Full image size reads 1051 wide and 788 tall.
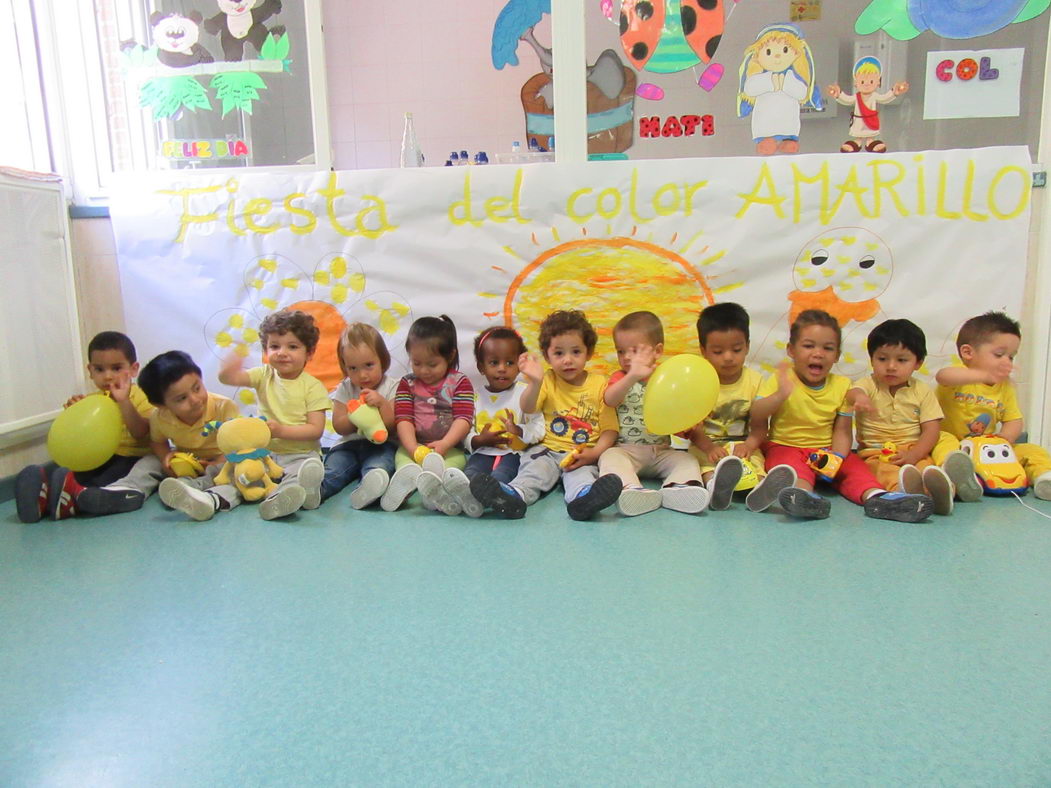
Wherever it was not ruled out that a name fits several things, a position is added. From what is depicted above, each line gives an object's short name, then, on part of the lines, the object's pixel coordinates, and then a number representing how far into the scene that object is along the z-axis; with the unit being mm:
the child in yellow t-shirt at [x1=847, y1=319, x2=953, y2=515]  2283
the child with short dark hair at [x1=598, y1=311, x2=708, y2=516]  2137
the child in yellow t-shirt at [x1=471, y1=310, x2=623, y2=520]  2318
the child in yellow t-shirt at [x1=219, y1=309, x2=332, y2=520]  2402
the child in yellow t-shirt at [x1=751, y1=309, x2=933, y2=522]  2256
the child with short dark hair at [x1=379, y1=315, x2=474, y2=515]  2439
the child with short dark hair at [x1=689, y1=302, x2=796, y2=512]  2338
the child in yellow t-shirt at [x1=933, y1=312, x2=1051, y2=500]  2305
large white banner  2549
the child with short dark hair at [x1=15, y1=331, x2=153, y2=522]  2438
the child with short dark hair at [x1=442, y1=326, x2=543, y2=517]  2477
